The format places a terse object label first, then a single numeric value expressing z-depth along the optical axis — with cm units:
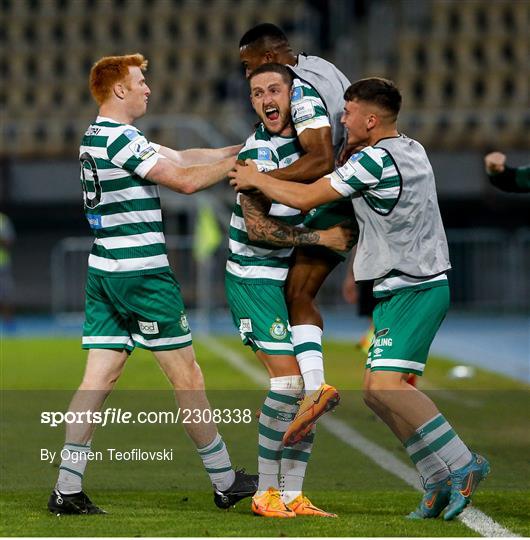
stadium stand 5656
